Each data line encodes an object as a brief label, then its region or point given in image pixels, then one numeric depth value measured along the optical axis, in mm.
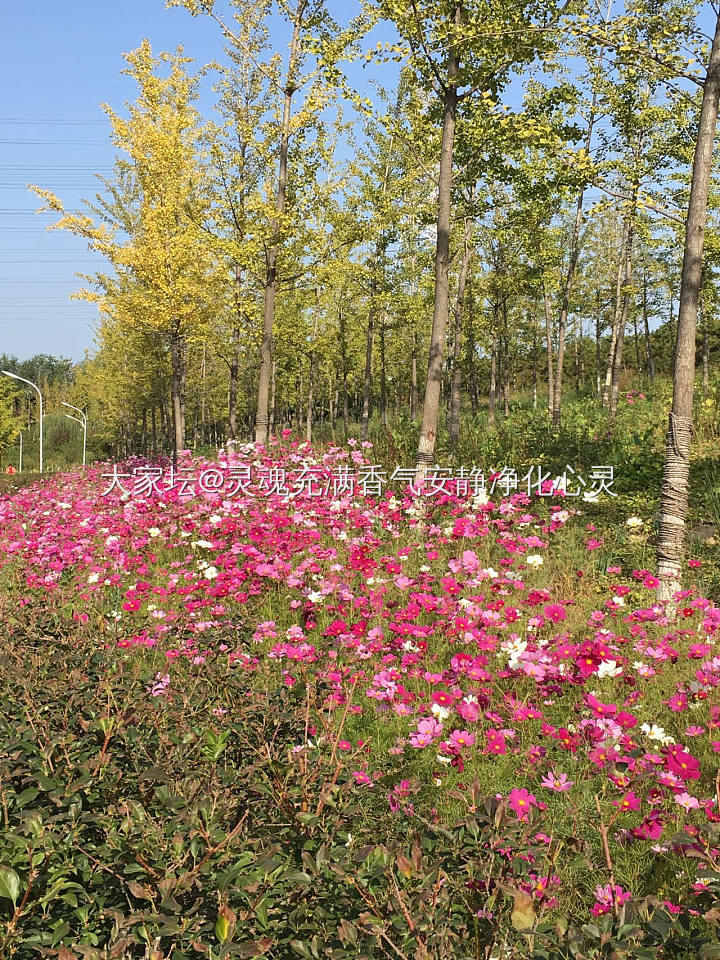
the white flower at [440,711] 3149
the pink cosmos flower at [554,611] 3889
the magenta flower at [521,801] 2469
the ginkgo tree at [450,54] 7457
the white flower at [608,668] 3270
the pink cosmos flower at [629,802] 2355
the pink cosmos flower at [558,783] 2547
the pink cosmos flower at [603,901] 2010
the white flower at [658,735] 2856
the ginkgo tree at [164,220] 14461
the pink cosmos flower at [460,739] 2913
